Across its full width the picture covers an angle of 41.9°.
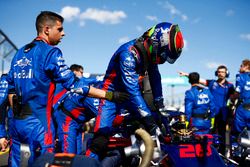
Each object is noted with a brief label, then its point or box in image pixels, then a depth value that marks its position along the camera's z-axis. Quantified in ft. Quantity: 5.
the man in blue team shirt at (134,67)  10.17
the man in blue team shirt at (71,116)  13.91
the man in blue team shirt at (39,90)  9.16
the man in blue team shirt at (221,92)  25.09
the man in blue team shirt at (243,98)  19.84
